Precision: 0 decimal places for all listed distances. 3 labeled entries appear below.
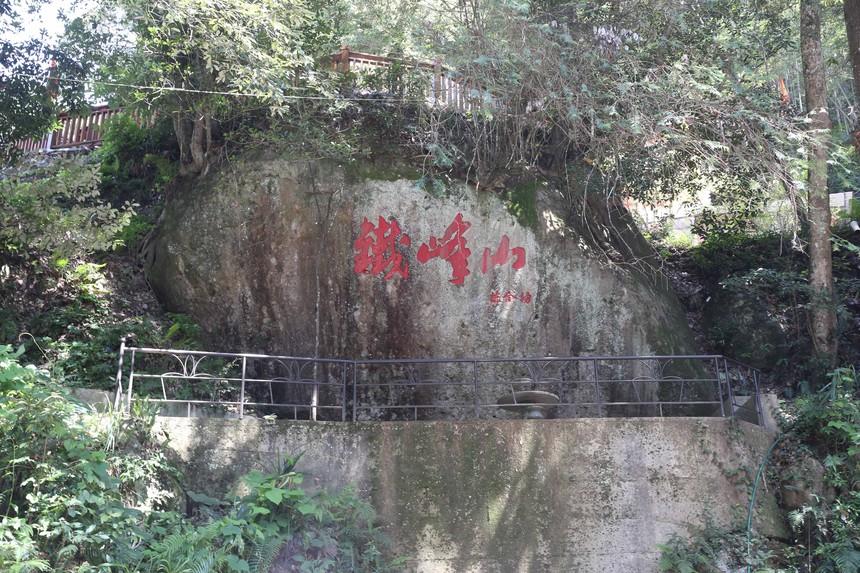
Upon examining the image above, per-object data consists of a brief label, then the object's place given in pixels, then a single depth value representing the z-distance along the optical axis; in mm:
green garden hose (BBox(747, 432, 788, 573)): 7431
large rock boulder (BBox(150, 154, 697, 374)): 10258
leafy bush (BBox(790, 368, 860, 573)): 7414
